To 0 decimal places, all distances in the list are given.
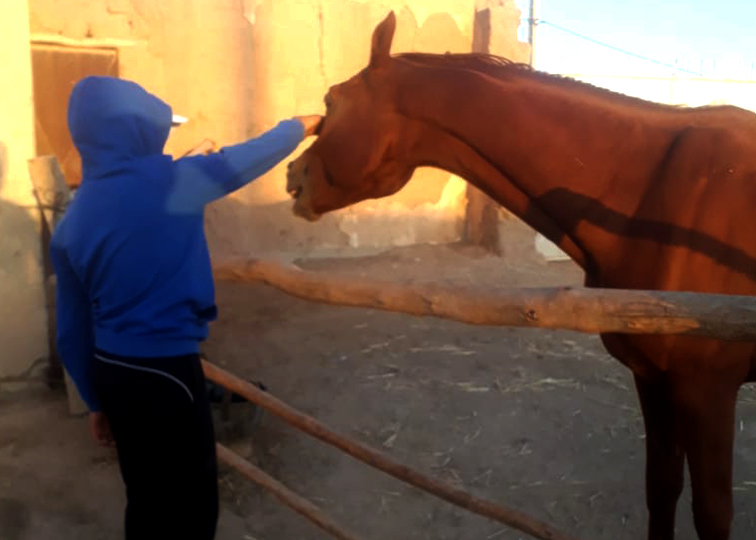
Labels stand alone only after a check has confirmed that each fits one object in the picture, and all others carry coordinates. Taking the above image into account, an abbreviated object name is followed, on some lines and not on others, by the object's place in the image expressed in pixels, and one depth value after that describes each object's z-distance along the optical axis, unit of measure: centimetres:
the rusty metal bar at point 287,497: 259
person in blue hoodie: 161
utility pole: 784
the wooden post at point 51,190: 376
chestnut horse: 210
